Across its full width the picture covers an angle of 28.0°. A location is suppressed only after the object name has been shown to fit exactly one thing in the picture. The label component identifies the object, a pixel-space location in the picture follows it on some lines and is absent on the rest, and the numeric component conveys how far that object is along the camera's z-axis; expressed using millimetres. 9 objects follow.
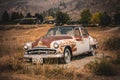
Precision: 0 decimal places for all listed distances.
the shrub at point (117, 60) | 9630
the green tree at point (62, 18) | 103379
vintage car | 9127
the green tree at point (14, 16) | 113048
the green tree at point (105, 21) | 93077
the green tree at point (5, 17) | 102475
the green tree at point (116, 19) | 96963
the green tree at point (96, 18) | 108620
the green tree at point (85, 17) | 105503
